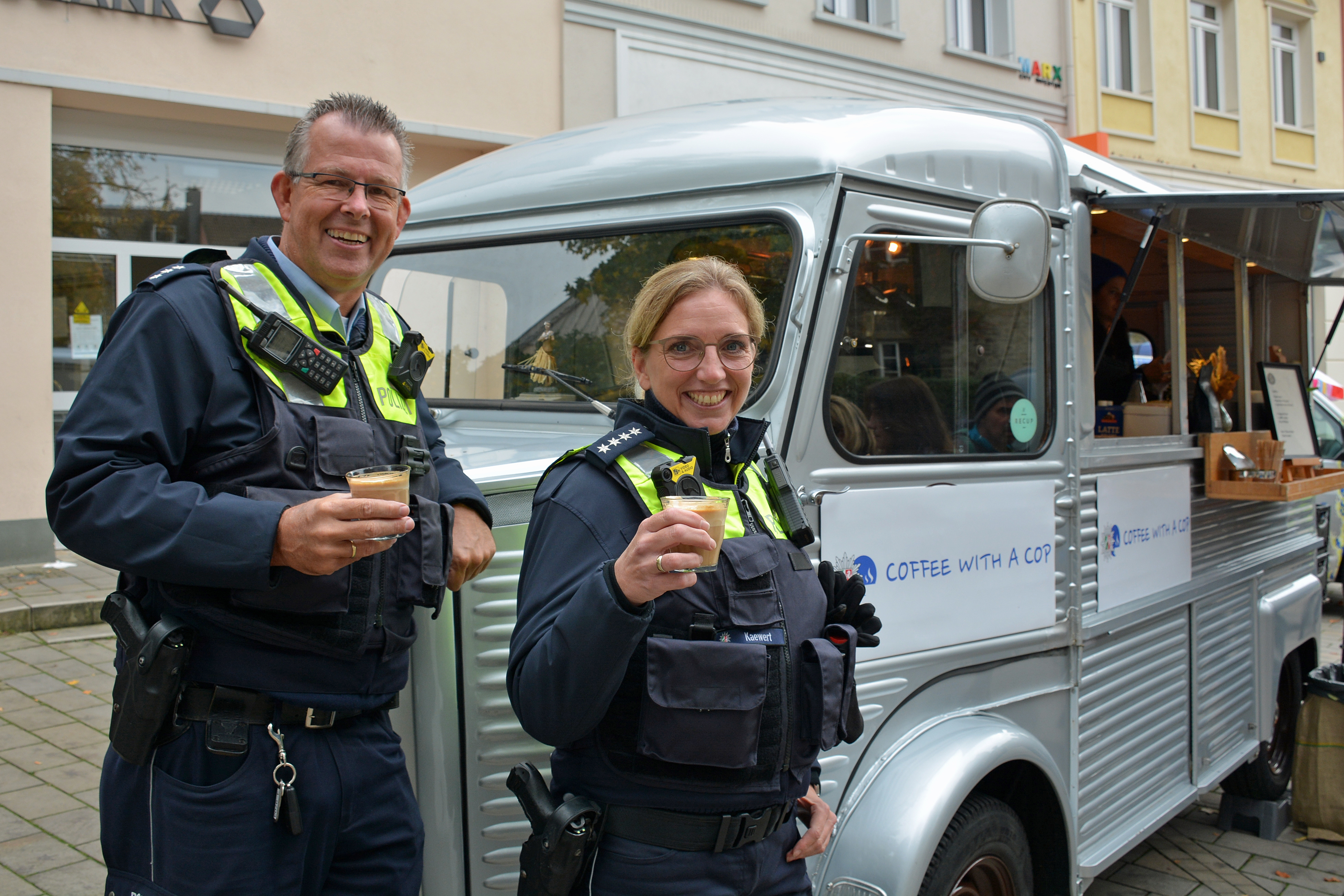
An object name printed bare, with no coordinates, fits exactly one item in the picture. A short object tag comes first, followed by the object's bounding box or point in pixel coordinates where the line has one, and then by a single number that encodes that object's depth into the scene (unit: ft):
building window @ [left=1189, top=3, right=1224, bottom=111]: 57.82
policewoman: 5.30
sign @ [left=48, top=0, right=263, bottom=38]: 26.55
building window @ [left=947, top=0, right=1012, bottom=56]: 48.26
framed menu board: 15.65
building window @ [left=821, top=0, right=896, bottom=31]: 44.16
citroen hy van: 7.67
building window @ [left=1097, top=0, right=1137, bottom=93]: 53.72
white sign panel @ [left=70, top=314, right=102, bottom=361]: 27.94
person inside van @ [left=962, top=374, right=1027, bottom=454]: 9.46
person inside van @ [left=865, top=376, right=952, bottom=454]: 8.63
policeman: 5.04
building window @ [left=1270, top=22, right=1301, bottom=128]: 61.98
